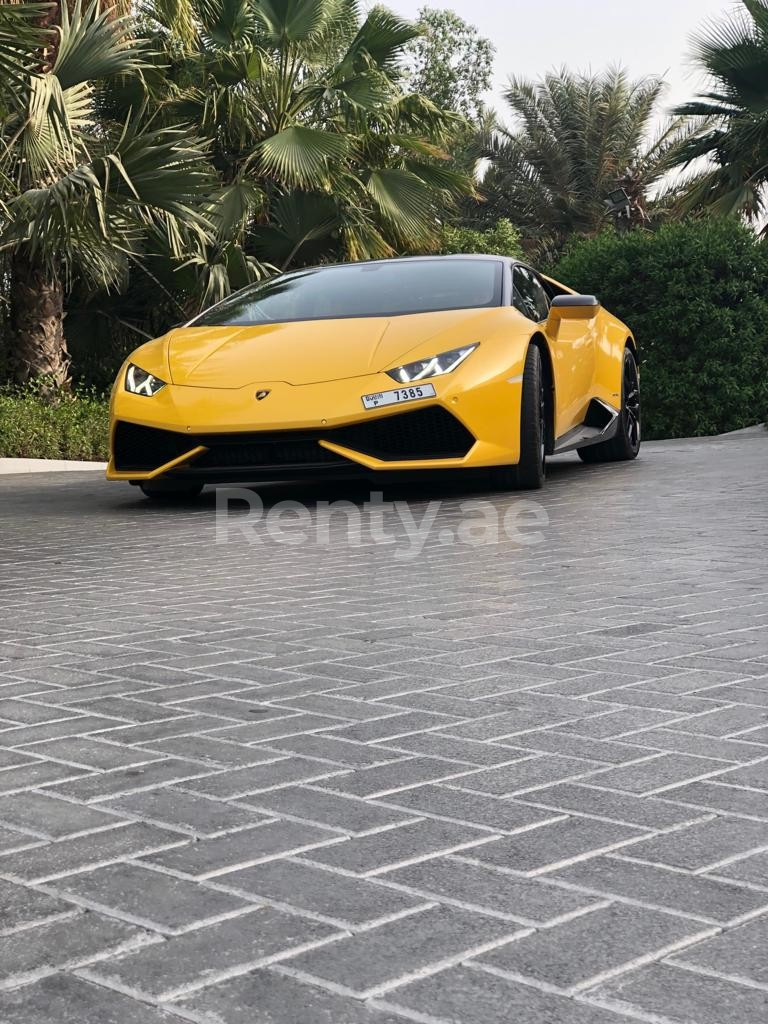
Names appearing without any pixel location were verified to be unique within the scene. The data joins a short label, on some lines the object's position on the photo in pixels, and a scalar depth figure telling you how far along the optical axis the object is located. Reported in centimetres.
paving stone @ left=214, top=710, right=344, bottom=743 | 321
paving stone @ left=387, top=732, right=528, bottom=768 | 300
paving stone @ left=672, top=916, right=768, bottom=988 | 191
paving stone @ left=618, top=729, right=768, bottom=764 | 299
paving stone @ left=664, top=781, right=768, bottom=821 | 262
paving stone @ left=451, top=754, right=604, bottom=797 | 279
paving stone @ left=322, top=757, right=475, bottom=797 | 279
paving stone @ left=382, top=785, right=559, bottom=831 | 258
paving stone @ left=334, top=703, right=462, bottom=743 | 320
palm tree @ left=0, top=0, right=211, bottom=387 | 1334
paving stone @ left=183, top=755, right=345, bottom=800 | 280
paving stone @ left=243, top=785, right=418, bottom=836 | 258
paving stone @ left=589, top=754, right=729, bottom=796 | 279
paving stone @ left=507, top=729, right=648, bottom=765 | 301
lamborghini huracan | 775
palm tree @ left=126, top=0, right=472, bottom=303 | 1844
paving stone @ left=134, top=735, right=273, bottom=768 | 302
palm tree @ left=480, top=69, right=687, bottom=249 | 3716
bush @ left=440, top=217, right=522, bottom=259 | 3384
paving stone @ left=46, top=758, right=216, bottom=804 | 280
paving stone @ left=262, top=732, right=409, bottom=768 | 300
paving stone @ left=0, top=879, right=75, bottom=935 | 214
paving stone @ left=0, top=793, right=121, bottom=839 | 259
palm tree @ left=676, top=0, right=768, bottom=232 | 2330
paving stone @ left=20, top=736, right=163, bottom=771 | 302
